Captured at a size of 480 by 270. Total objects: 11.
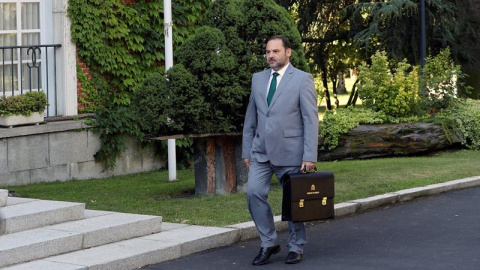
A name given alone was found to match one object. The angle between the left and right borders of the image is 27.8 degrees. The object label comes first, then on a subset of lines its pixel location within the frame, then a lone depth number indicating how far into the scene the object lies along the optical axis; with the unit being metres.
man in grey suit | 8.47
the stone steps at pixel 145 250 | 8.20
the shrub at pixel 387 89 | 18.08
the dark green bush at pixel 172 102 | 11.52
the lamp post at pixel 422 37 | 19.17
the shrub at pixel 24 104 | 13.73
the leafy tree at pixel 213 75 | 11.60
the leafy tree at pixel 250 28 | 11.84
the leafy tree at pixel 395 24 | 21.89
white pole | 14.65
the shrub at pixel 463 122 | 18.28
